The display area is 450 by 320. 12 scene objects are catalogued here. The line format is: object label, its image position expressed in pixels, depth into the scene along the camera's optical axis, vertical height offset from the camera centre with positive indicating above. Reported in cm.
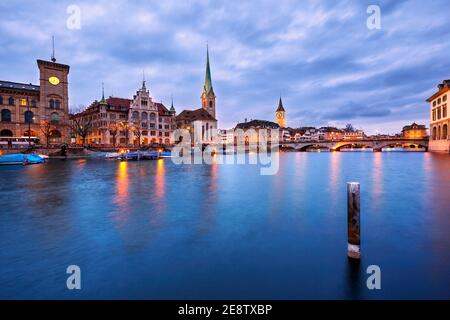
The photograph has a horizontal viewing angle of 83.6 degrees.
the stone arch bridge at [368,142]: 7881 +352
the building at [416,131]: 14625 +1211
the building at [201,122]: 11512 +1513
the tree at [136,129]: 8161 +865
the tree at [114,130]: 7844 +822
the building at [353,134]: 17768 +1324
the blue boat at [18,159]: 4138 -29
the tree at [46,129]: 5981 +684
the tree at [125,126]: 7731 +915
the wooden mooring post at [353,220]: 641 -175
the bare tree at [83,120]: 8156 +1258
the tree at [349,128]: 19212 +1894
